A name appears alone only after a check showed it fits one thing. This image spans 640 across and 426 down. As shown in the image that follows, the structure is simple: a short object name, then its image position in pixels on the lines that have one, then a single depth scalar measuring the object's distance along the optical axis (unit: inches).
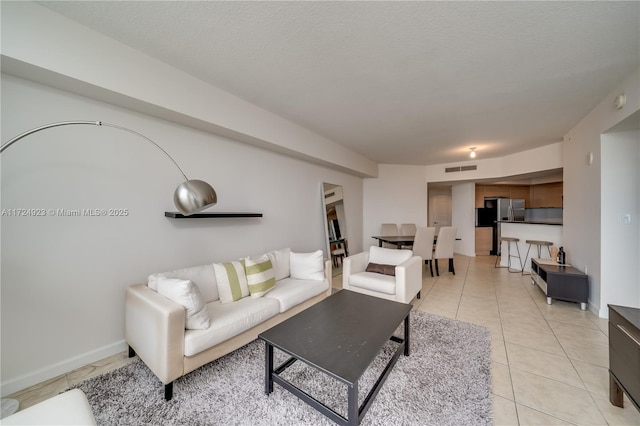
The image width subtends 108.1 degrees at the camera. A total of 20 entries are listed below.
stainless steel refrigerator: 261.9
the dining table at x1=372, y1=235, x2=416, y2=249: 183.2
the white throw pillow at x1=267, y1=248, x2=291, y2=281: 119.5
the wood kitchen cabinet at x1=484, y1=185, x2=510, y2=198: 283.4
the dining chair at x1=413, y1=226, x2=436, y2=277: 175.3
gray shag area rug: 57.5
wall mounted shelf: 93.7
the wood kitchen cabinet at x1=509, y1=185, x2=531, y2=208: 291.8
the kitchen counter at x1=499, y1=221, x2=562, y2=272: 177.5
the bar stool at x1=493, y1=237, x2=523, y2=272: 199.6
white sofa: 63.6
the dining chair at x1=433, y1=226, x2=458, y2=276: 180.2
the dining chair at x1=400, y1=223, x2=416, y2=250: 243.4
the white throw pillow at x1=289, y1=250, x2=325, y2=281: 120.0
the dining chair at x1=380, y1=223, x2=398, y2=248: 243.0
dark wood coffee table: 52.5
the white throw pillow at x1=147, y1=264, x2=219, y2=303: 88.9
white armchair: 112.7
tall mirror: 187.8
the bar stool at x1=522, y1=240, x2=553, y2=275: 179.2
